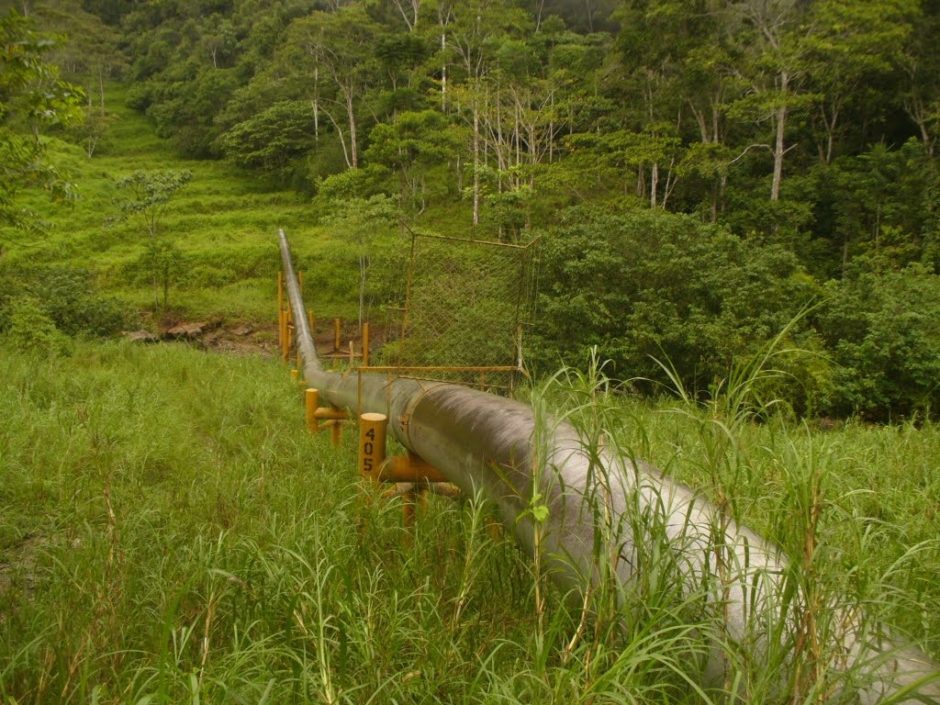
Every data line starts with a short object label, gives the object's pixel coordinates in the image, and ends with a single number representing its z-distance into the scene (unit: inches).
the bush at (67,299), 619.2
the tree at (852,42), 649.0
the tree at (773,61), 663.8
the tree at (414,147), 936.3
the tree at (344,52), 1154.7
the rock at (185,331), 714.2
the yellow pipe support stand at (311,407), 203.8
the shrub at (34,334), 401.1
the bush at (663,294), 438.9
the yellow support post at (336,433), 197.3
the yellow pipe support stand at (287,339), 491.4
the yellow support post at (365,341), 300.7
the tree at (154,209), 837.5
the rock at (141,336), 621.3
